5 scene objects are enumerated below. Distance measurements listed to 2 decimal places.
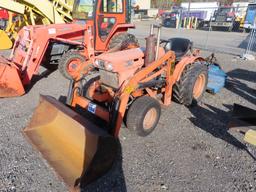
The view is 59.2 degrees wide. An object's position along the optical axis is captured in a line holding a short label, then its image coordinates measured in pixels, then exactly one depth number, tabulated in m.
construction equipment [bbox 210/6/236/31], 20.44
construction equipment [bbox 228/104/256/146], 2.80
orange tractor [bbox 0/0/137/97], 4.91
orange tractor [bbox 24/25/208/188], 2.73
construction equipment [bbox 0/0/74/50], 6.34
